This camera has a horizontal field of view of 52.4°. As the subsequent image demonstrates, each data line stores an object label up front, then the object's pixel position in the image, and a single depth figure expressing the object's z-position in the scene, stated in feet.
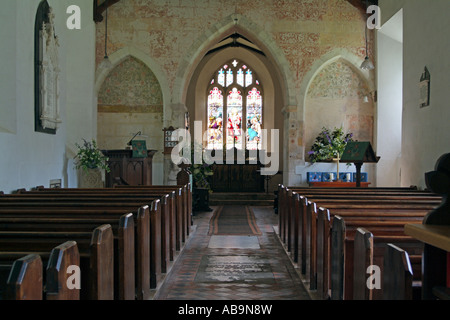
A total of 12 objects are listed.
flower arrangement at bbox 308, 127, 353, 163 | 36.68
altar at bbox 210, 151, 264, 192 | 45.24
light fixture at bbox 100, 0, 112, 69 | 33.58
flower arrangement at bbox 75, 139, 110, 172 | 27.73
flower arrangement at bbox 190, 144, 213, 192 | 32.01
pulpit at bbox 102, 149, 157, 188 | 30.30
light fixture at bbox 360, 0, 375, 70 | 32.42
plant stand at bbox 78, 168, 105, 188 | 28.81
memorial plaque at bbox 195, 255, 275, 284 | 14.30
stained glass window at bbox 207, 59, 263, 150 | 49.44
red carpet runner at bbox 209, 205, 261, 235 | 24.48
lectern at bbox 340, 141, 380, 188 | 23.75
